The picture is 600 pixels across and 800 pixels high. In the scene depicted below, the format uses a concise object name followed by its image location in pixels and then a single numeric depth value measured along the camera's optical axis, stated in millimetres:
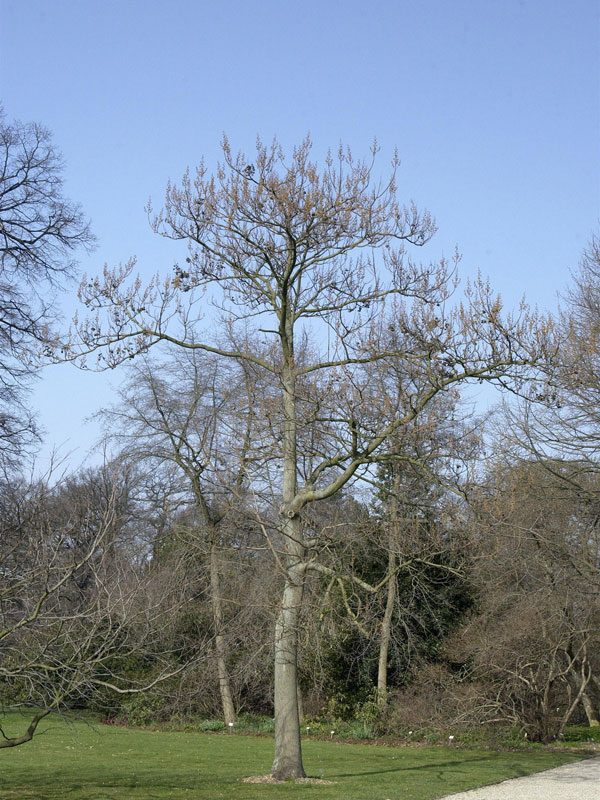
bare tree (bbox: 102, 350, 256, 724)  24891
